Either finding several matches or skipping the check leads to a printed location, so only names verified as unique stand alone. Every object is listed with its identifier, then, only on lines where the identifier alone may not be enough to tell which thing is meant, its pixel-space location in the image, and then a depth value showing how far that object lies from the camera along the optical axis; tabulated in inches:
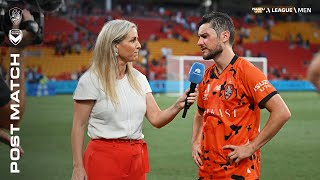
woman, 151.4
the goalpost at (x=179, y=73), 1250.0
